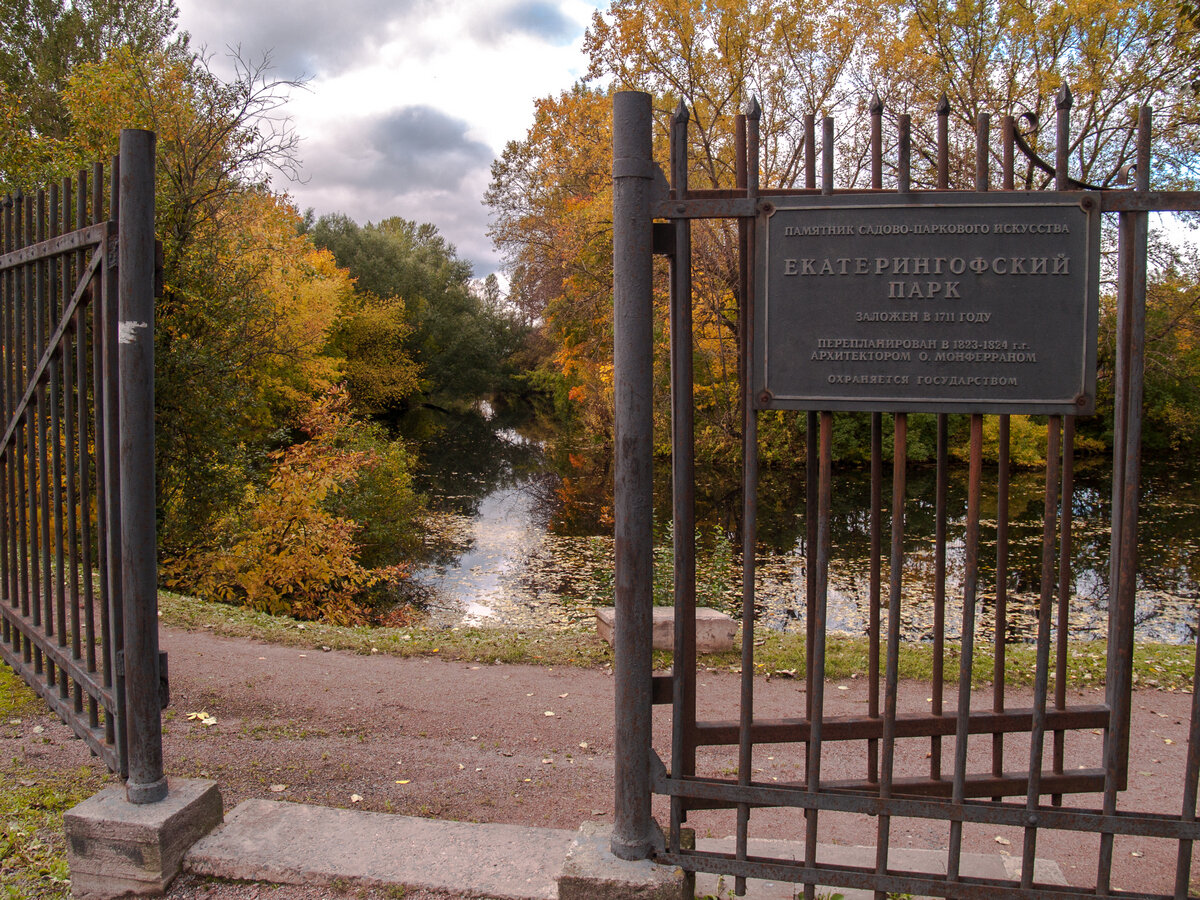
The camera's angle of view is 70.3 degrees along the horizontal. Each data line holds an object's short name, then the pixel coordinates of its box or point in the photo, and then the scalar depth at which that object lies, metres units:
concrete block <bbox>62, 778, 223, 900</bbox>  3.10
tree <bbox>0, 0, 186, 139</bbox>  31.92
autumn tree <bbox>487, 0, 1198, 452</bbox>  19.45
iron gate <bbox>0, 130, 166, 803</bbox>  3.25
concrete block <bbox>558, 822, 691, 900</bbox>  2.81
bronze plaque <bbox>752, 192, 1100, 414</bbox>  2.58
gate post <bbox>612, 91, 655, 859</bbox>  2.77
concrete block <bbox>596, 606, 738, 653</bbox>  7.18
